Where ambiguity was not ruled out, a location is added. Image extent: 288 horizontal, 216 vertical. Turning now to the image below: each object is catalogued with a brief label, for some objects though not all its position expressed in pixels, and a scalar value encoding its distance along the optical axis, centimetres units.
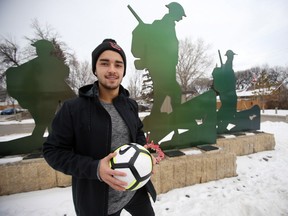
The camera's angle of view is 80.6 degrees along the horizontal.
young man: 116
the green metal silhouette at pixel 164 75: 407
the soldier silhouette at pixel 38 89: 369
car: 2278
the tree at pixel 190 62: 2450
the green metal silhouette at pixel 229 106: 627
